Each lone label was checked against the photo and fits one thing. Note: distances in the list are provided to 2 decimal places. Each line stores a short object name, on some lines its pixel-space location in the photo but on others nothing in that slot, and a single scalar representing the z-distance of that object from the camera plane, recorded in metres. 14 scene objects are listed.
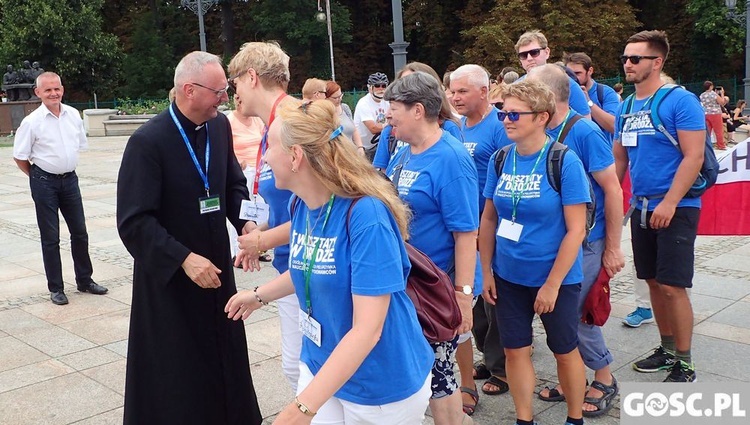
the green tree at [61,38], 39.41
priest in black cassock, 3.46
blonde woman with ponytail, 2.23
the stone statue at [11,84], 29.70
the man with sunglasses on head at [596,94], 5.83
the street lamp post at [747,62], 21.52
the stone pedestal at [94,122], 30.23
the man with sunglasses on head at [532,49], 5.82
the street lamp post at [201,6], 27.72
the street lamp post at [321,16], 37.64
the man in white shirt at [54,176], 6.94
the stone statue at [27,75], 30.16
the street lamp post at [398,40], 13.63
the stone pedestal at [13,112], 29.12
